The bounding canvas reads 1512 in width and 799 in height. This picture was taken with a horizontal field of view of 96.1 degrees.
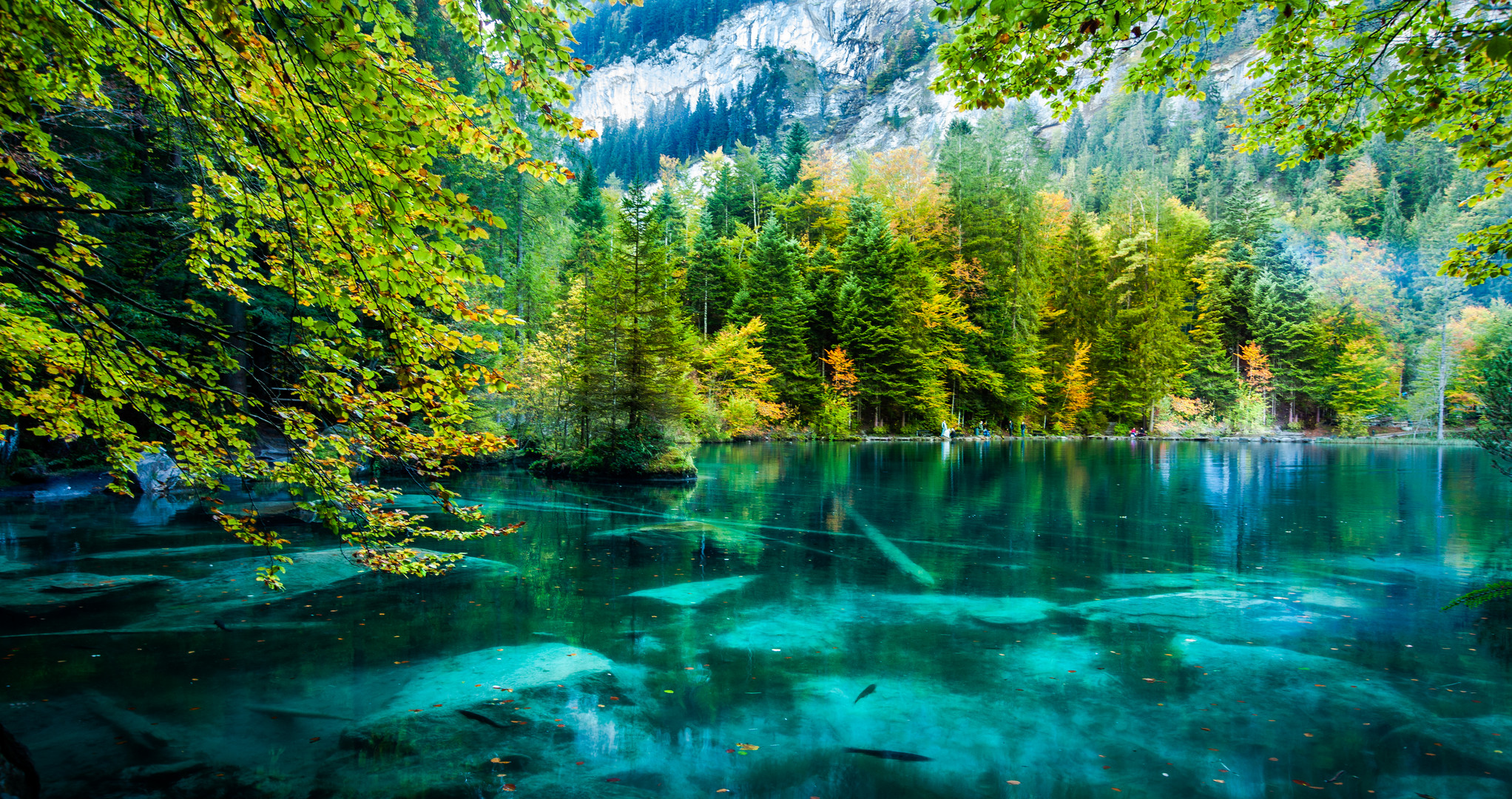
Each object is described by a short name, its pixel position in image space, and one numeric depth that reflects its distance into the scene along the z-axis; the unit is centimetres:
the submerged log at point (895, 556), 820
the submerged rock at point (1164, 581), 778
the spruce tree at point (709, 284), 3850
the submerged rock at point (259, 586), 670
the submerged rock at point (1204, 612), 637
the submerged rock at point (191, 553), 873
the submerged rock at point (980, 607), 664
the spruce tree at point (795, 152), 4916
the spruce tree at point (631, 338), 1842
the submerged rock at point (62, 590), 657
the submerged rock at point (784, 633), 589
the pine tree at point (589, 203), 3925
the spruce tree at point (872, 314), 3588
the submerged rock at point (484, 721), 378
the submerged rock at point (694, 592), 725
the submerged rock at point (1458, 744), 384
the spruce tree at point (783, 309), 3612
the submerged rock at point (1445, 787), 355
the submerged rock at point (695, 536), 1002
